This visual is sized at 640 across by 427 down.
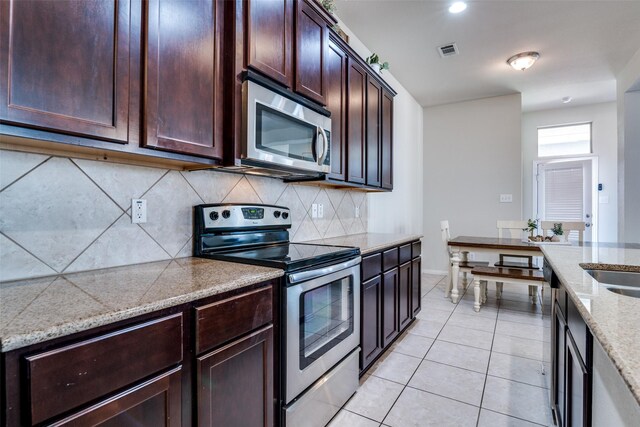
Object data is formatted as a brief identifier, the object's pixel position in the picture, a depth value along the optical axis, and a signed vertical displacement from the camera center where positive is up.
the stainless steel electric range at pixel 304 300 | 1.39 -0.43
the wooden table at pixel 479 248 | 3.41 -0.38
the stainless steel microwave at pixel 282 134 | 1.50 +0.43
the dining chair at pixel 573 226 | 3.74 -0.15
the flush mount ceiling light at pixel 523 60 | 3.58 +1.76
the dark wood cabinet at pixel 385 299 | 2.09 -0.65
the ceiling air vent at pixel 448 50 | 3.45 +1.82
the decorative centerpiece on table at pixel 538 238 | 3.58 -0.28
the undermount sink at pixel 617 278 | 1.33 -0.27
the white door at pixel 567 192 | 5.49 +0.38
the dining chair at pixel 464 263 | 3.89 -0.65
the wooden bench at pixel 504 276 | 3.28 -0.66
